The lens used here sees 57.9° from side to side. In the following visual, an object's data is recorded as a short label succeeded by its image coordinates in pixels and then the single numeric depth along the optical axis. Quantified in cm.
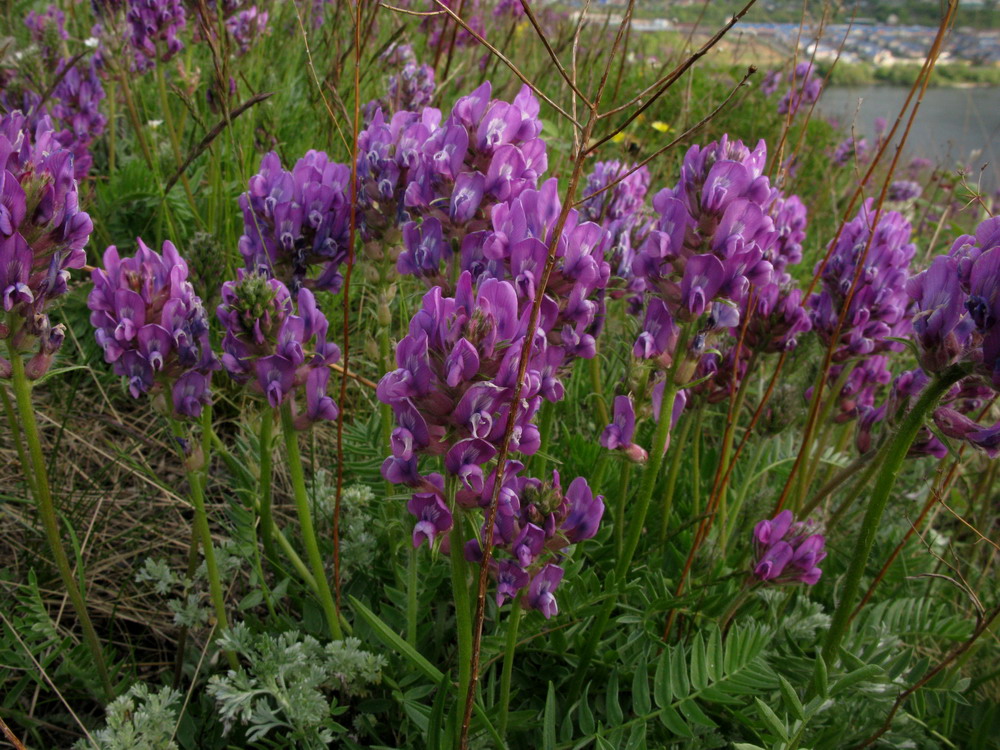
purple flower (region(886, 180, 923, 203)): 108
